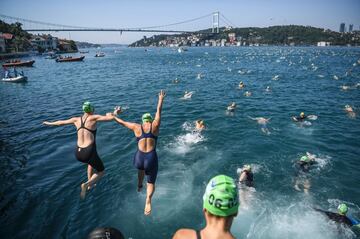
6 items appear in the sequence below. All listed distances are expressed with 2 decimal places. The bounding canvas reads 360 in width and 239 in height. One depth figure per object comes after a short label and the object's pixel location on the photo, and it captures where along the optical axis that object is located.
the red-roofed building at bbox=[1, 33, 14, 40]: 105.76
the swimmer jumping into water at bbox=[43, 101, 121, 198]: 8.00
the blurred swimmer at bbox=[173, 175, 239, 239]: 2.80
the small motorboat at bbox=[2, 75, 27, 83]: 40.78
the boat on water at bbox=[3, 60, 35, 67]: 60.56
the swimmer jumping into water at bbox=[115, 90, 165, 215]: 7.22
